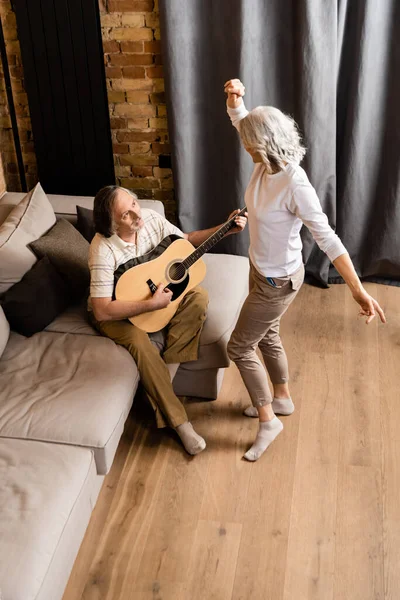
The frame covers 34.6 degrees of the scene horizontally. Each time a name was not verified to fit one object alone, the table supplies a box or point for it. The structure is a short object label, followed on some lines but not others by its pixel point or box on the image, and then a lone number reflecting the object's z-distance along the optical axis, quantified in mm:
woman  2086
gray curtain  3107
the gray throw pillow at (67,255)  2744
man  2439
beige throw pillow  2631
